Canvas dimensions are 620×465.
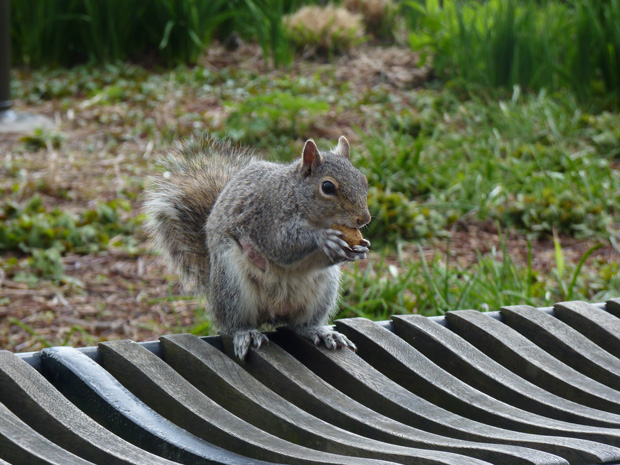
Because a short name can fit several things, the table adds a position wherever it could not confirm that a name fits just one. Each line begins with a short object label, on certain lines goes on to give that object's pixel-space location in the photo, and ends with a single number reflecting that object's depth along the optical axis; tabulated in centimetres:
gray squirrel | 405
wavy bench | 289
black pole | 1045
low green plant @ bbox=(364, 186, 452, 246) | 746
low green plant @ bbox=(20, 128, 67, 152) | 998
